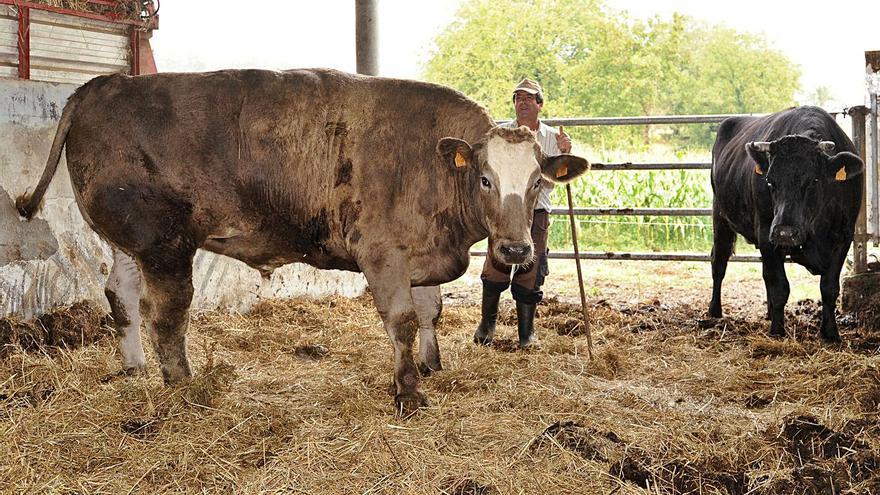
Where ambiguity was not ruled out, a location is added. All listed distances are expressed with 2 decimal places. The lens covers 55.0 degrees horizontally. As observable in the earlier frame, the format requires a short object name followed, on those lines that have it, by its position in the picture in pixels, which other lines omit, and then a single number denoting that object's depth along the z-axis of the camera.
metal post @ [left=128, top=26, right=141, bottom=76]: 9.93
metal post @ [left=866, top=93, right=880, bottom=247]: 7.29
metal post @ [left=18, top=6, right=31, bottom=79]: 8.62
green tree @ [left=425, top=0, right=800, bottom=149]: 36.25
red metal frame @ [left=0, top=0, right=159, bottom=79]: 8.60
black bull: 6.03
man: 5.77
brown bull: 4.43
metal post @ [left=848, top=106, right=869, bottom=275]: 7.20
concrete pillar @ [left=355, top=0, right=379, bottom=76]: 8.48
